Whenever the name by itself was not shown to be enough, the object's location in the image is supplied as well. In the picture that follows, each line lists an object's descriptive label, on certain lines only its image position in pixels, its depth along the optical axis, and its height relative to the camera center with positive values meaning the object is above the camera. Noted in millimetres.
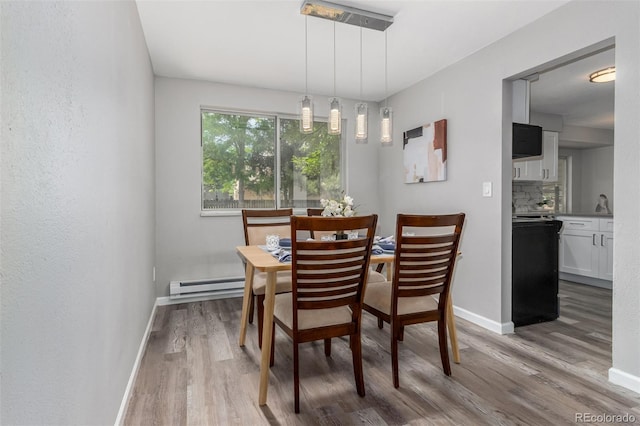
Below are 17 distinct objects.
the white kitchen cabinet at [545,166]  4430 +484
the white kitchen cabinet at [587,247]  4332 -587
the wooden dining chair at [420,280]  1985 -462
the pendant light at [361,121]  2740 +648
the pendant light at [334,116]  2643 +664
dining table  1875 -485
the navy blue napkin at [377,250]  2338 -322
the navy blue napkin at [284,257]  2017 -317
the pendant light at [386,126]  2756 +611
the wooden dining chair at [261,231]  2607 -251
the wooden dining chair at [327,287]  1752 -445
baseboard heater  3672 -915
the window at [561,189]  6367 +247
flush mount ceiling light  3465 +1309
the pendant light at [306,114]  2611 +670
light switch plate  2969 +116
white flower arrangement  2346 -39
